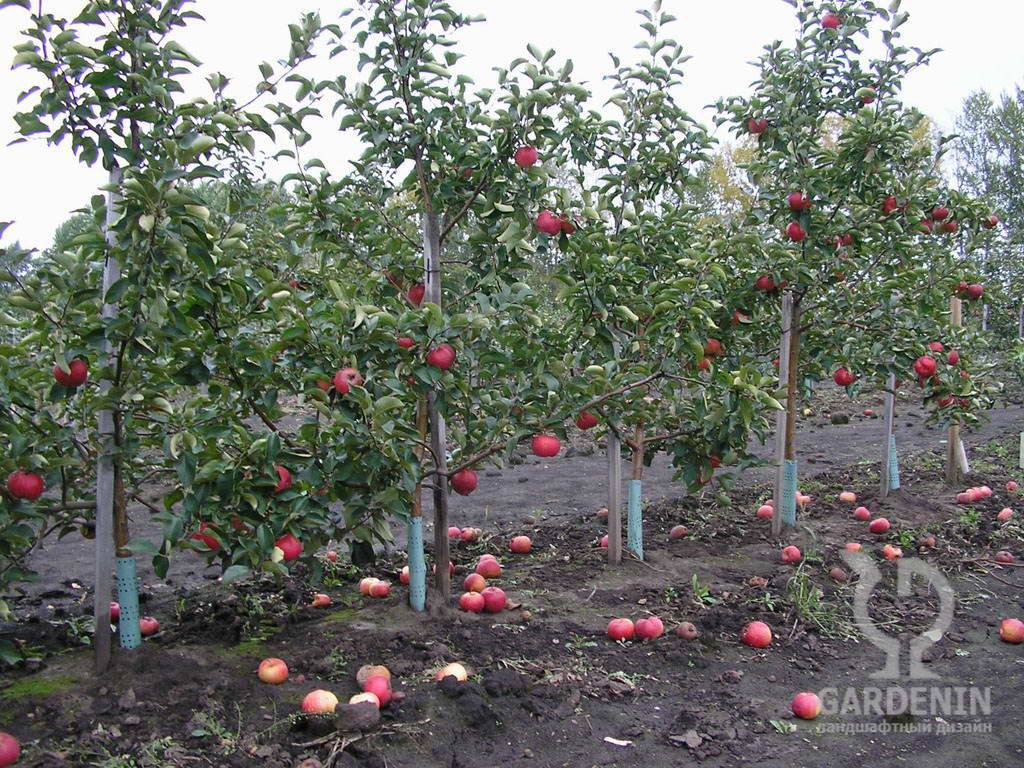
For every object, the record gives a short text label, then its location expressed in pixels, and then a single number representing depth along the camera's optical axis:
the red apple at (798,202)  4.75
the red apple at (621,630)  3.66
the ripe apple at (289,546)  2.81
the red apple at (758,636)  3.61
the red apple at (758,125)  4.99
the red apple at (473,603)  3.85
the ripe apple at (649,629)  3.65
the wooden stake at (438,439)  3.74
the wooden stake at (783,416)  5.15
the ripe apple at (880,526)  5.34
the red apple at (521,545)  5.13
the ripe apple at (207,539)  2.73
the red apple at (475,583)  4.12
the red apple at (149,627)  3.62
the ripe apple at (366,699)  2.76
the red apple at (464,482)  3.55
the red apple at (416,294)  3.94
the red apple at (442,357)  2.96
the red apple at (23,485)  2.68
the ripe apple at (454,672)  3.07
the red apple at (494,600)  3.88
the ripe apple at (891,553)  4.87
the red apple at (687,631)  3.64
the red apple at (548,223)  3.46
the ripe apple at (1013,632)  3.65
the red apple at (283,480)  2.87
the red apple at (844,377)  5.10
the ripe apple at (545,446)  3.28
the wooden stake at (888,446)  6.06
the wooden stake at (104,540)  2.94
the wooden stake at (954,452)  6.67
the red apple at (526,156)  3.39
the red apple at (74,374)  2.72
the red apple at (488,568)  4.48
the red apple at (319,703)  2.78
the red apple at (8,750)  2.42
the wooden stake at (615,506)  4.70
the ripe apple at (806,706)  2.96
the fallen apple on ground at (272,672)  3.06
